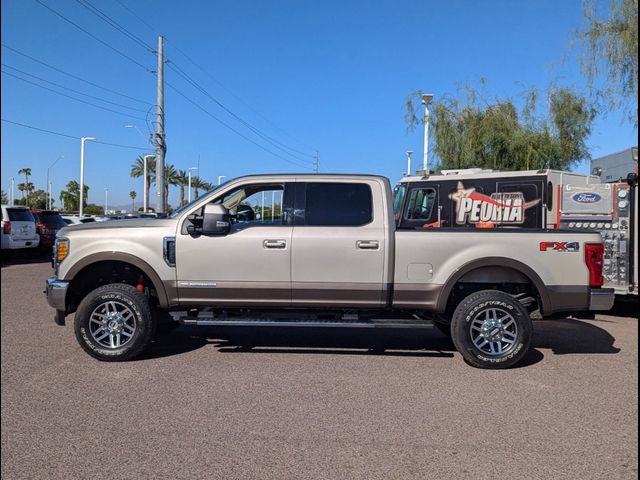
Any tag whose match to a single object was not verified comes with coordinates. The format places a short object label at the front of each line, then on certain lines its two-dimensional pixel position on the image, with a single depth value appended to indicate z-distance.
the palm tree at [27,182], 80.88
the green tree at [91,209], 75.78
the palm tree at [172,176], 69.01
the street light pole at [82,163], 39.41
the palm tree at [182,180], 70.69
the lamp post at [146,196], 43.16
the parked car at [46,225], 19.33
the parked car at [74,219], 23.45
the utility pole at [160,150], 22.72
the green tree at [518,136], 20.91
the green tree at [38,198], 76.83
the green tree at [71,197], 81.72
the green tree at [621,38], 12.56
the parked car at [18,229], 16.84
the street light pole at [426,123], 21.66
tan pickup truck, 5.80
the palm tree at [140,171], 63.22
